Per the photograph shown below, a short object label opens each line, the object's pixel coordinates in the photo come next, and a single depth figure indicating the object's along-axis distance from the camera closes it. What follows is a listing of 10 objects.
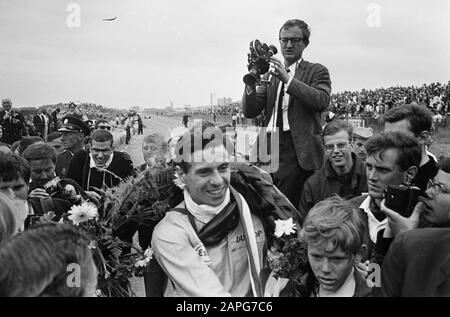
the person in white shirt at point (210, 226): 2.60
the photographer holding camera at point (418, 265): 1.97
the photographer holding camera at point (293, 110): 3.99
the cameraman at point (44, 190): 3.35
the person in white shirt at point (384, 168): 2.80
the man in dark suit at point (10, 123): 11.46
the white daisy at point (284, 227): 2.66
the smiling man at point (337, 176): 3.72
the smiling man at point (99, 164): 4.63
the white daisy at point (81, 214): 2.71
